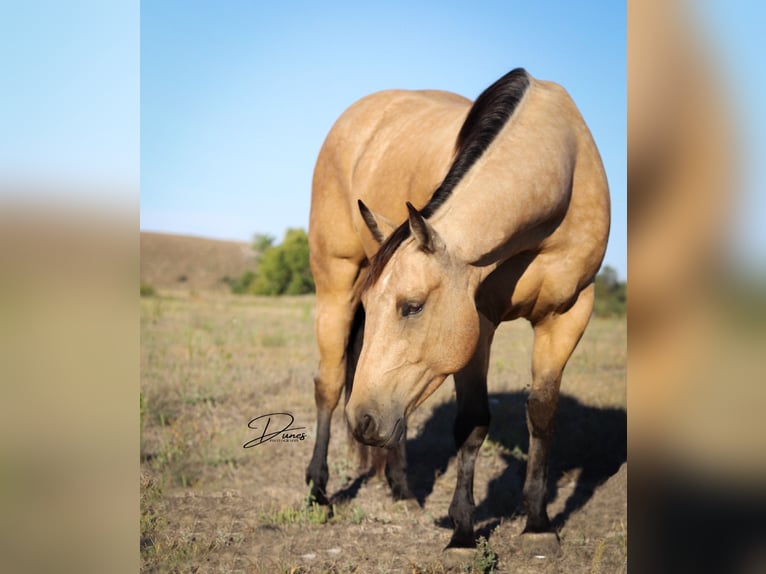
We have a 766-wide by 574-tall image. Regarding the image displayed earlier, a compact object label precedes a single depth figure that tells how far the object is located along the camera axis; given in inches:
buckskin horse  110.8
